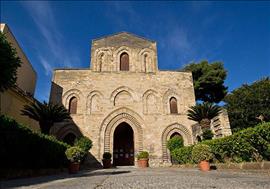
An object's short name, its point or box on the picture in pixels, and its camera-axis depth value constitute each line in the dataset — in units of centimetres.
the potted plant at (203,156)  1024
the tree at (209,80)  3036
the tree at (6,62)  929
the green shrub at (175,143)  1764
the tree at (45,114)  1450
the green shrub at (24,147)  763
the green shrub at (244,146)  770
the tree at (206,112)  1603
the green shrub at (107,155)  1712
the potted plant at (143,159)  1650
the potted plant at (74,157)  1131
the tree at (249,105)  2670
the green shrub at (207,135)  1504
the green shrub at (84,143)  1655
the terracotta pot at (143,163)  1647
